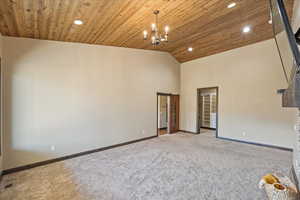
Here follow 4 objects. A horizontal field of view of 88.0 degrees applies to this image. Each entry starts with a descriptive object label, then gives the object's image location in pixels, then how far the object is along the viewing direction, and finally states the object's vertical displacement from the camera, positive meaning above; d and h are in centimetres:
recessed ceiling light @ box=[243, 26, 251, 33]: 455 +214
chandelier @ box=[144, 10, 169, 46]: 348 +143
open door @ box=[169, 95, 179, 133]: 780 -70
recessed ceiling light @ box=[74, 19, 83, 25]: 339 +176
